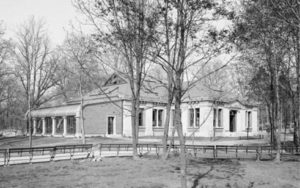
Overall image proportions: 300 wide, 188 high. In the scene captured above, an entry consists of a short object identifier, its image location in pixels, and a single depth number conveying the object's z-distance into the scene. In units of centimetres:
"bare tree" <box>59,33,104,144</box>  2875
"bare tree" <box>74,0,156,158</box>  1027
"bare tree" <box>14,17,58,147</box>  4691
